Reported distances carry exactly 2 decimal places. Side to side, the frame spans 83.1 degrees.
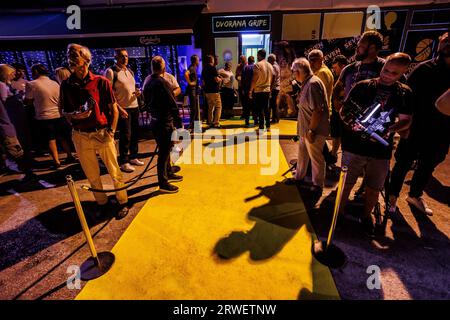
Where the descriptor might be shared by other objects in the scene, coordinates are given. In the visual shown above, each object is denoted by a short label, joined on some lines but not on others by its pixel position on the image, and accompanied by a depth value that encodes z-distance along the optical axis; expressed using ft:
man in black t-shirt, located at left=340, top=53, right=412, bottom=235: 8.89
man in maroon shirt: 10.68
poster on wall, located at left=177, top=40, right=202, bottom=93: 40.19
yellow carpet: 8.32
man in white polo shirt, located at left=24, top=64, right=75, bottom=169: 17.40
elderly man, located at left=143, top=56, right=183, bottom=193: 12.85
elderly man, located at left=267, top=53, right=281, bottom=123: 25.68
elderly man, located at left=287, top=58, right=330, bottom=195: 11.66
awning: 26.45
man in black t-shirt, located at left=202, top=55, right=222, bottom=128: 25.57
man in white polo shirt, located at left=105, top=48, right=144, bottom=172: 16.84
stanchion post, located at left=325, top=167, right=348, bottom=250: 8.48
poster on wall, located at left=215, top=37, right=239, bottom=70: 39.04
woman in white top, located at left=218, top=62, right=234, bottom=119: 31.45
